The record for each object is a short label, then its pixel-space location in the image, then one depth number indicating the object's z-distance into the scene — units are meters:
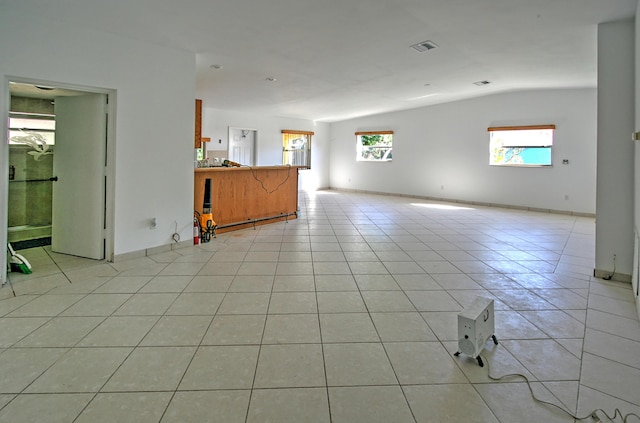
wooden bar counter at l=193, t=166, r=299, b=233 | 5.38
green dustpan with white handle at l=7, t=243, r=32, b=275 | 3.52
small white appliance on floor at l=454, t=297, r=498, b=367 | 2.01
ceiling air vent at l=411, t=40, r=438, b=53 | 4.79
